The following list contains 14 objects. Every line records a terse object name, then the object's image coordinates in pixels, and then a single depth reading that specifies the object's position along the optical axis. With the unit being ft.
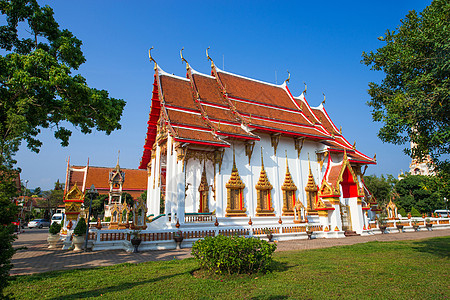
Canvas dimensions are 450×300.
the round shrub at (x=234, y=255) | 18.99
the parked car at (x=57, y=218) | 102.15
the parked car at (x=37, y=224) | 120.54
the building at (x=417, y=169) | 177.58
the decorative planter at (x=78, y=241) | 36.50
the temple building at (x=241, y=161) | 47.07
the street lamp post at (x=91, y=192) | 36.02
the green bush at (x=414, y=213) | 94.58
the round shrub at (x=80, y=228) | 36.81
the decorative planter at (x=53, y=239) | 39.96
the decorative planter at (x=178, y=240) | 36.81
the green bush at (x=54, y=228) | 39.57
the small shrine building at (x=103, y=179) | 129.18
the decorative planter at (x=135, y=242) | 33.60
